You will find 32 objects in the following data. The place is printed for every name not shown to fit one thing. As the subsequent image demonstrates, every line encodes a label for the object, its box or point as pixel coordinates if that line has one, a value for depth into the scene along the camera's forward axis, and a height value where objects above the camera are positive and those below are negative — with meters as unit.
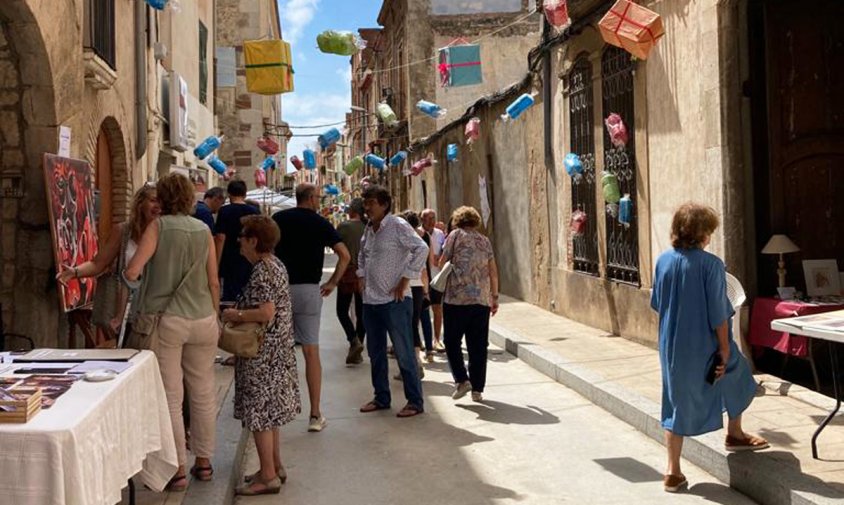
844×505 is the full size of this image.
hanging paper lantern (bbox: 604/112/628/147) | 9.88 +1.39
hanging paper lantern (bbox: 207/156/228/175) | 18.99 +2.15
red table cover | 7.00 -0.68
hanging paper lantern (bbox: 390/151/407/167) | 26.83 +3.07
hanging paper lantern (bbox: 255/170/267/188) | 26.77 +2.56
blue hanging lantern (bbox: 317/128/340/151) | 21.53 +3.02
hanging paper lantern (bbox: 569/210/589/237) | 11.52 +0.39
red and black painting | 6.48 +0.38
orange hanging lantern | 8.45 +2.23
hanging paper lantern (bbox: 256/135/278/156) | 21.73 +2.95
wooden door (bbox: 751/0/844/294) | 7.65 +1.02
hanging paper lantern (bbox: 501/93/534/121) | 13.33 +2.30
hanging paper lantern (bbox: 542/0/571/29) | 11.07 +3.12
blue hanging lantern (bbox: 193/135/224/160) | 16.66 +2.26
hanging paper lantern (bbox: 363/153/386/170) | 25.20 +2.86
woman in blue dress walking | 4.84 -0.48
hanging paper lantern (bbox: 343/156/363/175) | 25.67 +2.77
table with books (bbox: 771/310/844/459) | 4.59 -0.46
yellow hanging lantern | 15.77 +3.55
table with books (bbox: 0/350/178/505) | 2.87 -0.66
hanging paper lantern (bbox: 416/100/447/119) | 17.69 +3.03
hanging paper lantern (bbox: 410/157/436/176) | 22.67 +2.42
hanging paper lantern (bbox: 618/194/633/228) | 9.88 +0.46
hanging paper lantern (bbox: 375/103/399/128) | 19.64 +3.26
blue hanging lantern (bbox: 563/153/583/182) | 11.37 +1.14
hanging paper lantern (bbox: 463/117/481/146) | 16.67 +2.43
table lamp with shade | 7.31 -0.01
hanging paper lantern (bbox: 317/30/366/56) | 13.44 +3.40
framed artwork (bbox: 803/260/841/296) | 7.54 -0.30
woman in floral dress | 4.86 -0.60
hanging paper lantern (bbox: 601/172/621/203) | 10.16 +0.73
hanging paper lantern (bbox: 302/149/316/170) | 23.81 +2.82
